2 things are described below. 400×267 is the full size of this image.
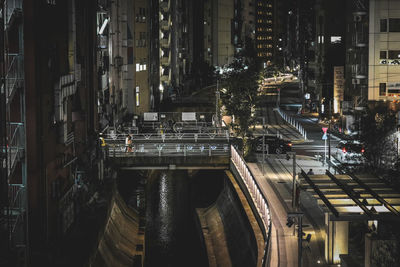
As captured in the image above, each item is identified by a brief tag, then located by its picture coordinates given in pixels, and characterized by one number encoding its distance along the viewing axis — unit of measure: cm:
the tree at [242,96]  5519
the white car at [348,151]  4662
